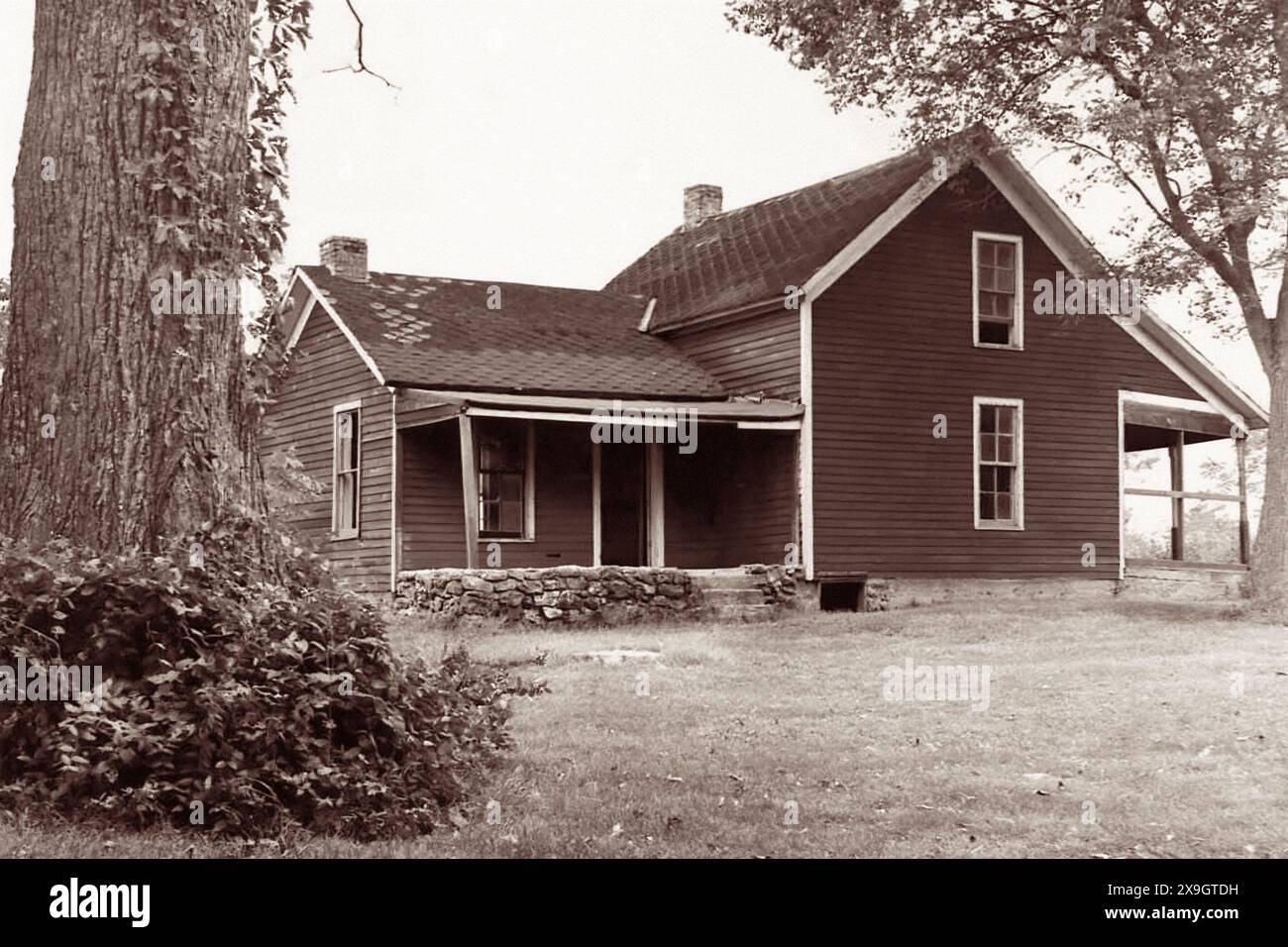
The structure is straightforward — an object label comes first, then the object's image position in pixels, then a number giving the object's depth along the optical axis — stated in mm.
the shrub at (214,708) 6395
